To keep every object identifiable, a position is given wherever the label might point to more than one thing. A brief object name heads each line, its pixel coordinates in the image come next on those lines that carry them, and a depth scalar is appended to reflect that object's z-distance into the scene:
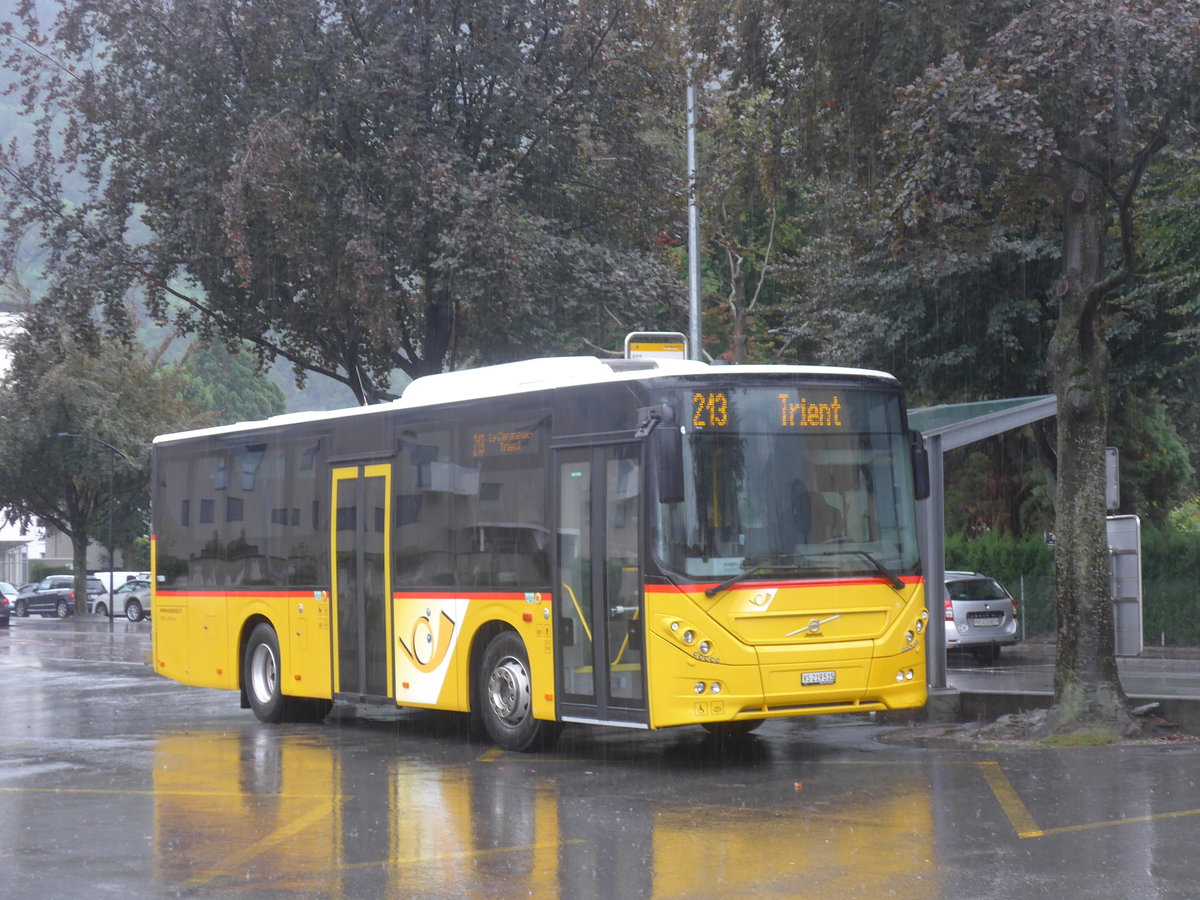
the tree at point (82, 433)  56.12
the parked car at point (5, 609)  52.31
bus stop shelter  16.08
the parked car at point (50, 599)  64.00
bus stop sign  16.05
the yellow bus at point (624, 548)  12.45
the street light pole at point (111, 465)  55.10
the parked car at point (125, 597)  59.53
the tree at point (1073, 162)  13.07
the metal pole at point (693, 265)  27.63
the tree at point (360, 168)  24.97
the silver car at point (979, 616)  27.91
